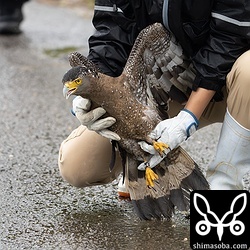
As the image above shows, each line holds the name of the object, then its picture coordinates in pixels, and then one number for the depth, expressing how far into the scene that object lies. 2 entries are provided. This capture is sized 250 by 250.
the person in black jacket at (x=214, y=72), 6.54
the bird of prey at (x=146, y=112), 6.53
